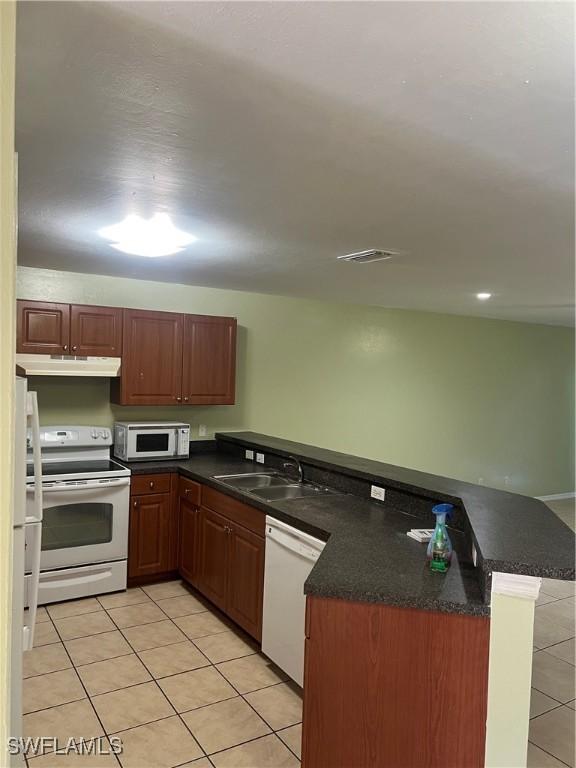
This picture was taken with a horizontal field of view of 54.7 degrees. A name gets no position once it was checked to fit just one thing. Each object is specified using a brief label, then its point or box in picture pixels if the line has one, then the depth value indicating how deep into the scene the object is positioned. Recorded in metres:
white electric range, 3.69
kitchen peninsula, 1.74
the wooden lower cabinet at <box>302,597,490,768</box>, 1.75
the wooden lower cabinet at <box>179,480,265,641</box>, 3.13
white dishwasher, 2.68
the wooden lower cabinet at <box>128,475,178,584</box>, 3.99
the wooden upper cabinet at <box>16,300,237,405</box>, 3.87
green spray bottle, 2.08
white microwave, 4.23
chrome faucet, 3.81
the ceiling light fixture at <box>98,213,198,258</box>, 2.76
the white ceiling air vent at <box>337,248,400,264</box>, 3.29
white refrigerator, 1.61
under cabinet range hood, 3.77
